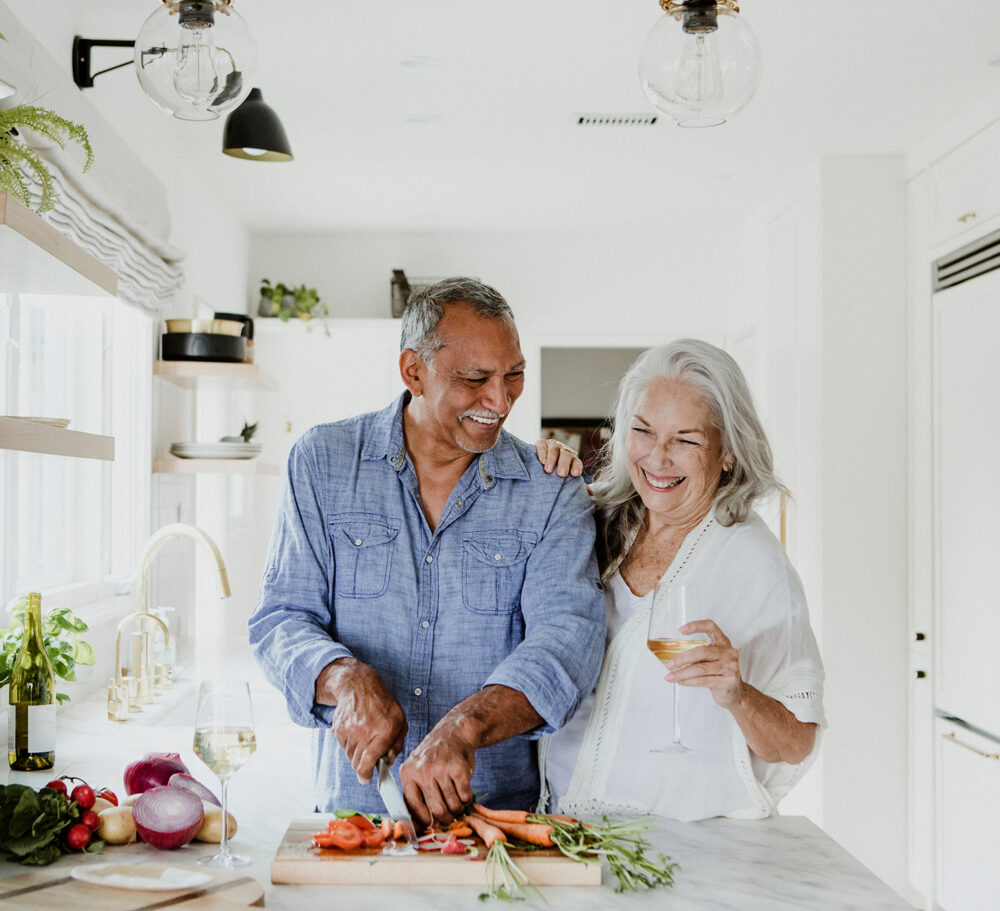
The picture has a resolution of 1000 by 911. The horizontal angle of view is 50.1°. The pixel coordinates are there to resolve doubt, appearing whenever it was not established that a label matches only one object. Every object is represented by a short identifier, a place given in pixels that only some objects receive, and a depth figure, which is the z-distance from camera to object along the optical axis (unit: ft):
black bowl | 11.87
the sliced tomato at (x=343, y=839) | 4.25
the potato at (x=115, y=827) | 4.49
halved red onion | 4.45
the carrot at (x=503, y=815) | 4.45
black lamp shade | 9.37
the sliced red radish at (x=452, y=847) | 4.29
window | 8.93
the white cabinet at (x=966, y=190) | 11.38
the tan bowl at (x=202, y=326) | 11.90
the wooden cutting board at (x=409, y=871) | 4.16
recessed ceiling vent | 12.49
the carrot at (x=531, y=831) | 4.31
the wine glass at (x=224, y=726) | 4.11
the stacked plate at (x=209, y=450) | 12.12
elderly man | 5.71
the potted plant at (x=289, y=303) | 18.29
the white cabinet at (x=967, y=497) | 11.43
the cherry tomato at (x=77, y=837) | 4.41
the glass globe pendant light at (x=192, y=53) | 4.95
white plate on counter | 3.93
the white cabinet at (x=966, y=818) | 11.32
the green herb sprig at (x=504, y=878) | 4.04
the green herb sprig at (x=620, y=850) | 4.17
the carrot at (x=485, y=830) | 4.27
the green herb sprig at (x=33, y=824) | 4.28
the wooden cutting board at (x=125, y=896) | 3.79
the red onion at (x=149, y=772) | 5.01
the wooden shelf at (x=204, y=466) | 11.98
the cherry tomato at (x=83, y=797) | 4.50
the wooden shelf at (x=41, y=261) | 4.53
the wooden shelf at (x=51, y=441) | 4.70
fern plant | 4.92
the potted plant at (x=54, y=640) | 7.04
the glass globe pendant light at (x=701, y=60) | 4.81
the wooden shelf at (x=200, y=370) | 11.80
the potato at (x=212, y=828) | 4.58
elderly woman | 5.50
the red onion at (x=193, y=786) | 4.76
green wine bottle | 6.93
